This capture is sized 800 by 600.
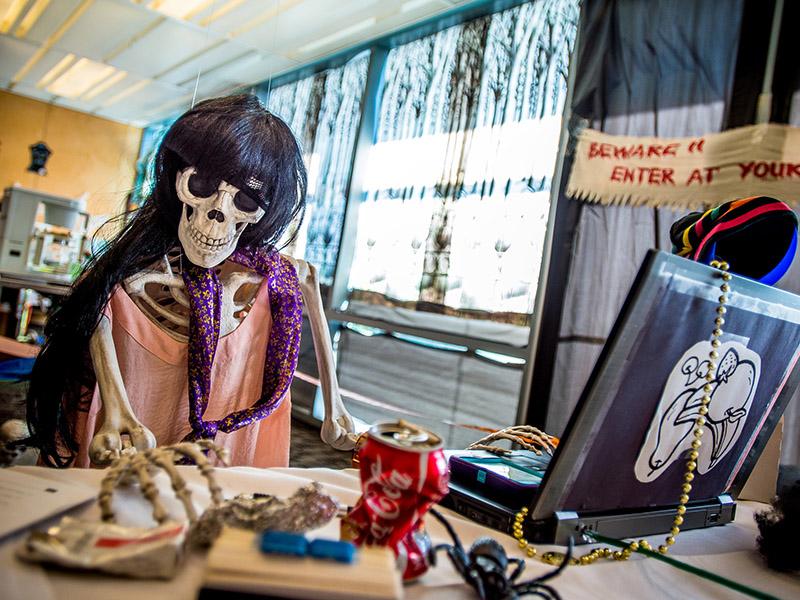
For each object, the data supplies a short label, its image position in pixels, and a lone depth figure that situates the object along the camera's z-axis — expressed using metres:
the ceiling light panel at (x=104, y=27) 4.38
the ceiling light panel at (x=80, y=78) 5.84
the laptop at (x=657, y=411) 0.64
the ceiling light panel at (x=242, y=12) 3.79
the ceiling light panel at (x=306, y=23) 3.71
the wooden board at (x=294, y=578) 0.40
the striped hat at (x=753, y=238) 0.86
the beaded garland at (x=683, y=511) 0.69
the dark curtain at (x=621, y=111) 2.39
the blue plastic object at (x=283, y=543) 0.43
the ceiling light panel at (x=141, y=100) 5.70
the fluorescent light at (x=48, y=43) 4.58
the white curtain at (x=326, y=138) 4.32
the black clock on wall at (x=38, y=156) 7.27
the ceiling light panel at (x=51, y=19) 4.55
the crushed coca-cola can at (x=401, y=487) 0.53
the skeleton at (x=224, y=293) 1.02
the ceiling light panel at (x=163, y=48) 4.54
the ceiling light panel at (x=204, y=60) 3.81
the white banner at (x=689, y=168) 2.05
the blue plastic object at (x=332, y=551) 0.43
